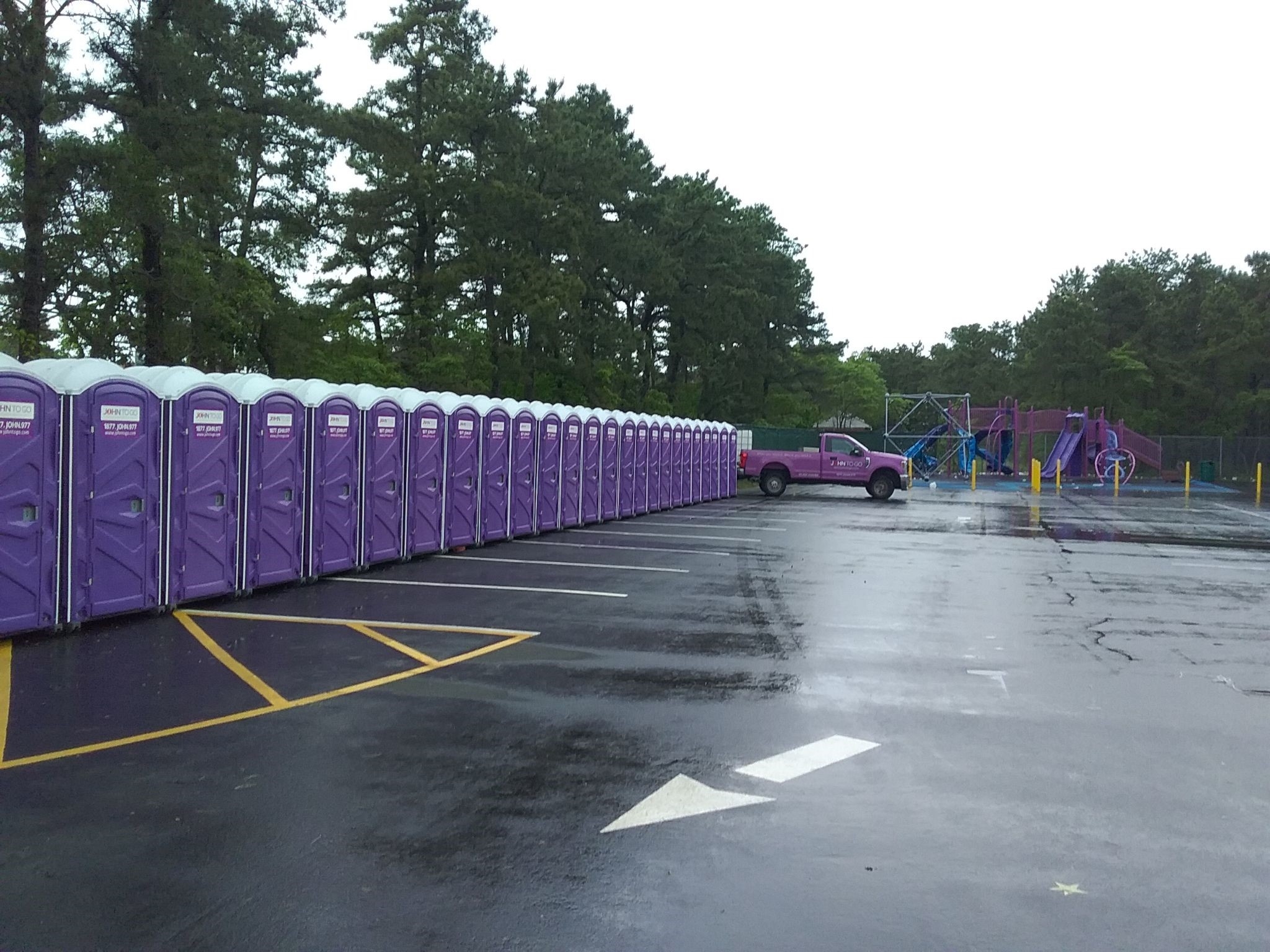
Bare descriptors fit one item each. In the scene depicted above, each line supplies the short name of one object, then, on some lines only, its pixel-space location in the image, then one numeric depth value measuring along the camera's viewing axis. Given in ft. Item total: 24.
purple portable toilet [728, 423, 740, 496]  112.98
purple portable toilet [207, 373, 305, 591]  39.70
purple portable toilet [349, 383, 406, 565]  46.98
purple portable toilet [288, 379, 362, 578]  43.55
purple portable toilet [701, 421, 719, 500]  103.81
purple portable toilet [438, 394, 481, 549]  53.57
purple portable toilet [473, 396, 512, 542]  56.90
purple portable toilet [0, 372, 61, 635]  30.60
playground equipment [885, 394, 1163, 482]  148.87
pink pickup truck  110.93
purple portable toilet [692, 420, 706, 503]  98.56
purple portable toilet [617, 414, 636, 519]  77.92
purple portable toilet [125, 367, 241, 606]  36.04
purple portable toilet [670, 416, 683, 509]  91.30
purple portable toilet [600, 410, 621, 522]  74.23
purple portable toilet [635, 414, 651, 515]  81.56
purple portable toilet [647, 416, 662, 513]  84.84
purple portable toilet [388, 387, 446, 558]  50.25
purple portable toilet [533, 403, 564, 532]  64.03
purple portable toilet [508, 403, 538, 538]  60.44
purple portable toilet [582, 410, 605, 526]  70.69
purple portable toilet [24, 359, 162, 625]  32.53
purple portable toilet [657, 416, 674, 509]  88.07
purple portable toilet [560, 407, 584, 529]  67.51
